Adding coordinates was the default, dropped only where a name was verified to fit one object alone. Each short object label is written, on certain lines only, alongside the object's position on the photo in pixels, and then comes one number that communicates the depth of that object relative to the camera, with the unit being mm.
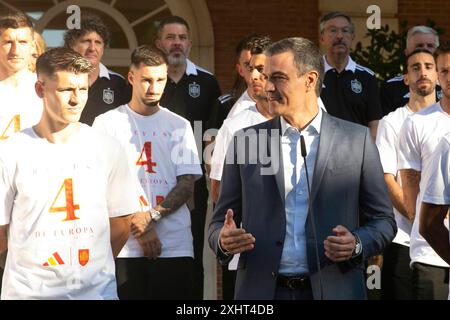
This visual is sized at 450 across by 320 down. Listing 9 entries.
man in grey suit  8008
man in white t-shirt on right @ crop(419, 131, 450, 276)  8715
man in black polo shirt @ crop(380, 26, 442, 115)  13842
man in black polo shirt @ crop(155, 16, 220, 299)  12892
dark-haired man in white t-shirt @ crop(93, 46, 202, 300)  11353
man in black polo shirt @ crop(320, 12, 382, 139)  13427
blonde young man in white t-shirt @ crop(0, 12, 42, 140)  10712
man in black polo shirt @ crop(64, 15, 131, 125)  12464
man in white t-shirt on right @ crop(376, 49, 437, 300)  12143
